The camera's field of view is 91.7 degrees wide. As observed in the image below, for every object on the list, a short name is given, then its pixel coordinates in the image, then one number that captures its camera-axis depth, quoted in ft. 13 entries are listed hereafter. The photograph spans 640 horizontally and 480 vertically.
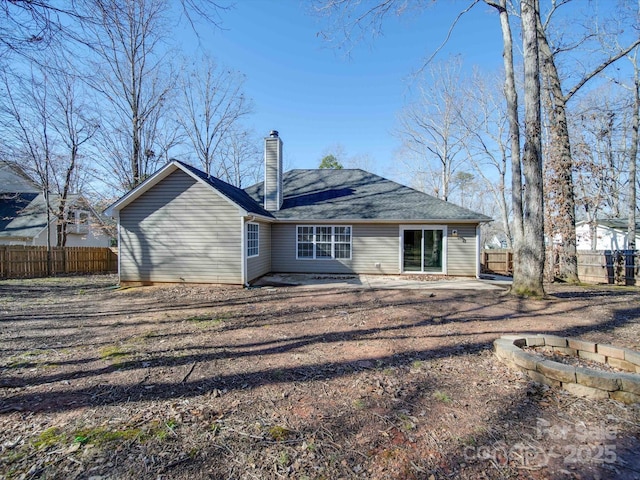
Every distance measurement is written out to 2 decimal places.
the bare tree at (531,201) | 24.61
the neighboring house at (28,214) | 57.88
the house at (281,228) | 31.48
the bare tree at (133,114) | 52.24
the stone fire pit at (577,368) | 9.59
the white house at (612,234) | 63.31
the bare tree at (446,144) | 71.26
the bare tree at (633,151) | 50.96
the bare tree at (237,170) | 81.59
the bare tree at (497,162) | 70.59
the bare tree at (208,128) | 66.23
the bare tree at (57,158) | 47.83
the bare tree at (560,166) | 36.14
